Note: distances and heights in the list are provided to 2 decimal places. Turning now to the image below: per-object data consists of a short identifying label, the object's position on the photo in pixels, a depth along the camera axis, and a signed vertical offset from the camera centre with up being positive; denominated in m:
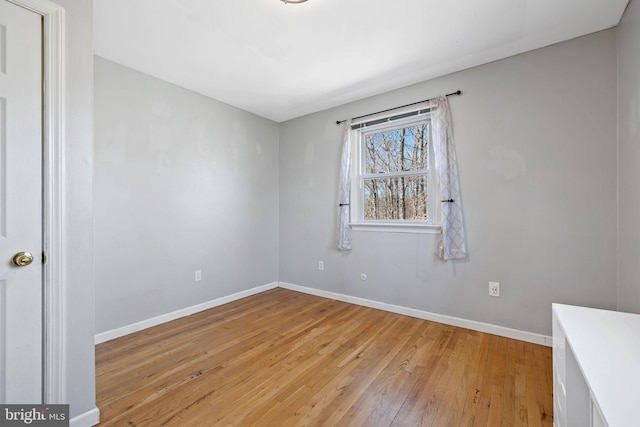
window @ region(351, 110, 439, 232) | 2.93 +0.42
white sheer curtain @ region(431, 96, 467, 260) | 2.61 +0.22
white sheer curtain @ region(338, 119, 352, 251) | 3.34 +0.23
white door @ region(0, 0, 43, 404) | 1.20 +0.05
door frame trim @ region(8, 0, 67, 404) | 1.29 +0.04
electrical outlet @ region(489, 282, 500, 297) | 2.46 -0.69
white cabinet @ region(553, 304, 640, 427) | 0.72 -0.49
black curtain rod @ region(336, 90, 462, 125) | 2.64 +1.15
